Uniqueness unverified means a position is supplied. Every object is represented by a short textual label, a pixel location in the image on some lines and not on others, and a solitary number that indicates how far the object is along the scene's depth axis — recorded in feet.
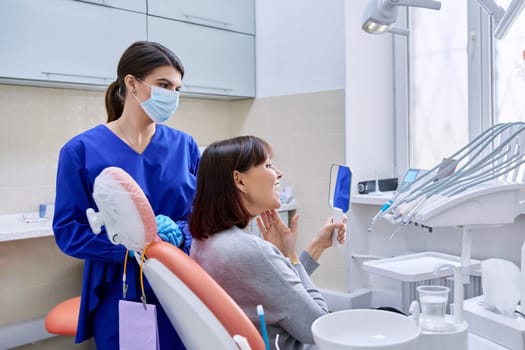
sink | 2.42
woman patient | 3.63
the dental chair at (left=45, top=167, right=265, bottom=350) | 2.63
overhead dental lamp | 2.99
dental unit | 3.11
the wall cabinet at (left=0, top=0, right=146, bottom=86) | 6.79
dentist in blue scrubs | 4.49
